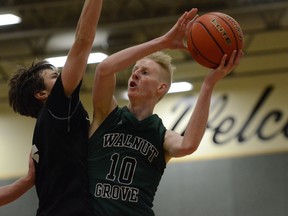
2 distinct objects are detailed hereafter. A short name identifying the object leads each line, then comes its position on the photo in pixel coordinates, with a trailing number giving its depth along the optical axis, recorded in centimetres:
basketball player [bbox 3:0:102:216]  526
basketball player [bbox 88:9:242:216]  535
